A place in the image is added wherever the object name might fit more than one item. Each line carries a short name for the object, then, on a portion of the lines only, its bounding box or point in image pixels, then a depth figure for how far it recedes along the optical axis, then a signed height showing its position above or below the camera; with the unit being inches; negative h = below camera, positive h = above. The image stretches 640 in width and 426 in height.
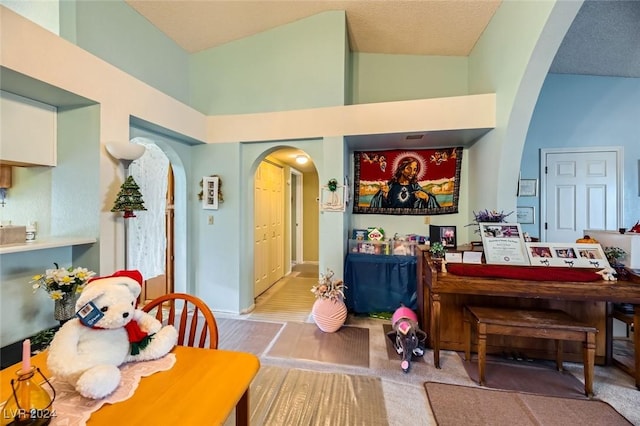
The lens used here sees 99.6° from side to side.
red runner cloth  78.9 -17.8
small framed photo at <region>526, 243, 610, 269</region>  82.4 -13.0
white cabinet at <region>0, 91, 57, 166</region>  69.4 +22.4
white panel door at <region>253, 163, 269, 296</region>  151.0 -12.4
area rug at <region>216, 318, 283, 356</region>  99.7 -49.3
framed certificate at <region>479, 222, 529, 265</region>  86.6 -9.8
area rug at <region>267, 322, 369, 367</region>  93.4 -49.6
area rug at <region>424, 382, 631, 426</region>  65.4 -50.1
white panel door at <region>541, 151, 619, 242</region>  138.8 +10.6
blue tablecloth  123.7 -31.8
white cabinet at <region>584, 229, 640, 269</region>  81.0 -9.2
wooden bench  73.2 -31.9
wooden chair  48.3 -20.2
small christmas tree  82.5 +4.2
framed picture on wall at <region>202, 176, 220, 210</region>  127.0 +10.1
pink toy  87.0 -41.7
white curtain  138.3 -3.9
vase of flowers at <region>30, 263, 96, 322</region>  68.1 -19.0
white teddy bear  31.9 -17.1
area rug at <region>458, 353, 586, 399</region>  76.8 -49.9
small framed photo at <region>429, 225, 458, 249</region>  116.1 -9.4
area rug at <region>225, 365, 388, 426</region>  66.3 -50.3
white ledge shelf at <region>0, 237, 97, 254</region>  62.3 -8.2
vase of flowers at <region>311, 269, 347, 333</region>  110.6 -38.8
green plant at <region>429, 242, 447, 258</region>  93.1 -12.9
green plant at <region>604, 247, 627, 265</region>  83.2 -12.7
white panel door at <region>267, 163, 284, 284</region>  174.1 -6.8
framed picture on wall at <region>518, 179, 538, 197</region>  145.5 +13.7
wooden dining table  29.7 -22.3
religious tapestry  138.3 +16.9
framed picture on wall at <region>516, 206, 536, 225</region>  145.9 -0.9
